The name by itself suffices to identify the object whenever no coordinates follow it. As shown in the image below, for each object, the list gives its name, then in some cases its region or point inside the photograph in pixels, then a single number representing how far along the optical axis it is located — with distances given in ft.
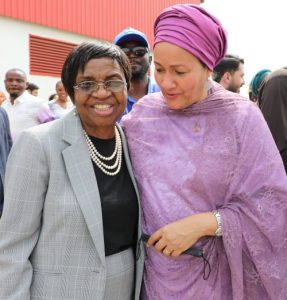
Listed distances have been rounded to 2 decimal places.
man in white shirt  18.72
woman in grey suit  5.17
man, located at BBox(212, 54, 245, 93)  13.87
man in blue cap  9.27
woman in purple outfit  5.43
